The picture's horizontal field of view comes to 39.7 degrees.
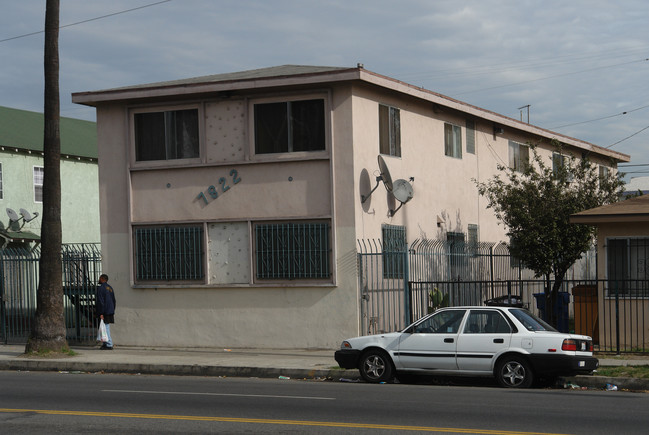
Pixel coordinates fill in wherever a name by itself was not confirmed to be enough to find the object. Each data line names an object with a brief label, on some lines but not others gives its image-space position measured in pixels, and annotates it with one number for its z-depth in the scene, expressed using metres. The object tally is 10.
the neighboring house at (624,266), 18.97
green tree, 22.64
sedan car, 14.07
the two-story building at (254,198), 20.59
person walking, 21.28
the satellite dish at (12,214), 30.59
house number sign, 21.45
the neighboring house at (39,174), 33.50
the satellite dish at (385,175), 20.95
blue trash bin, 21.70
